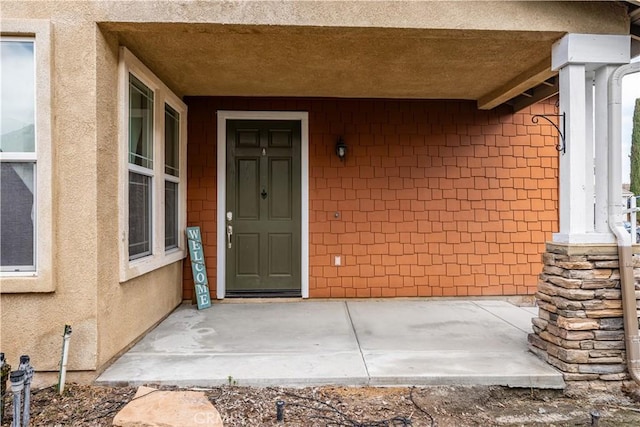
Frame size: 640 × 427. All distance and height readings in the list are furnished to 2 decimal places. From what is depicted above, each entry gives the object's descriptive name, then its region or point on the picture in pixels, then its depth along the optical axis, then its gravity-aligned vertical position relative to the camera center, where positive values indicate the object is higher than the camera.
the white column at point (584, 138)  2.94 +0.57
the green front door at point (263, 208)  4.94 +0.06
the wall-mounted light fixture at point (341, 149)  4.88 +0.80
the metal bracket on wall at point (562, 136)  3.04 +0.60
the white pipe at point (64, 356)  2.55 -0.95
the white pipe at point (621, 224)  2.79 -0.10
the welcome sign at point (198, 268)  4.61 -0.67
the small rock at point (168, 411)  2.19 -1.17
